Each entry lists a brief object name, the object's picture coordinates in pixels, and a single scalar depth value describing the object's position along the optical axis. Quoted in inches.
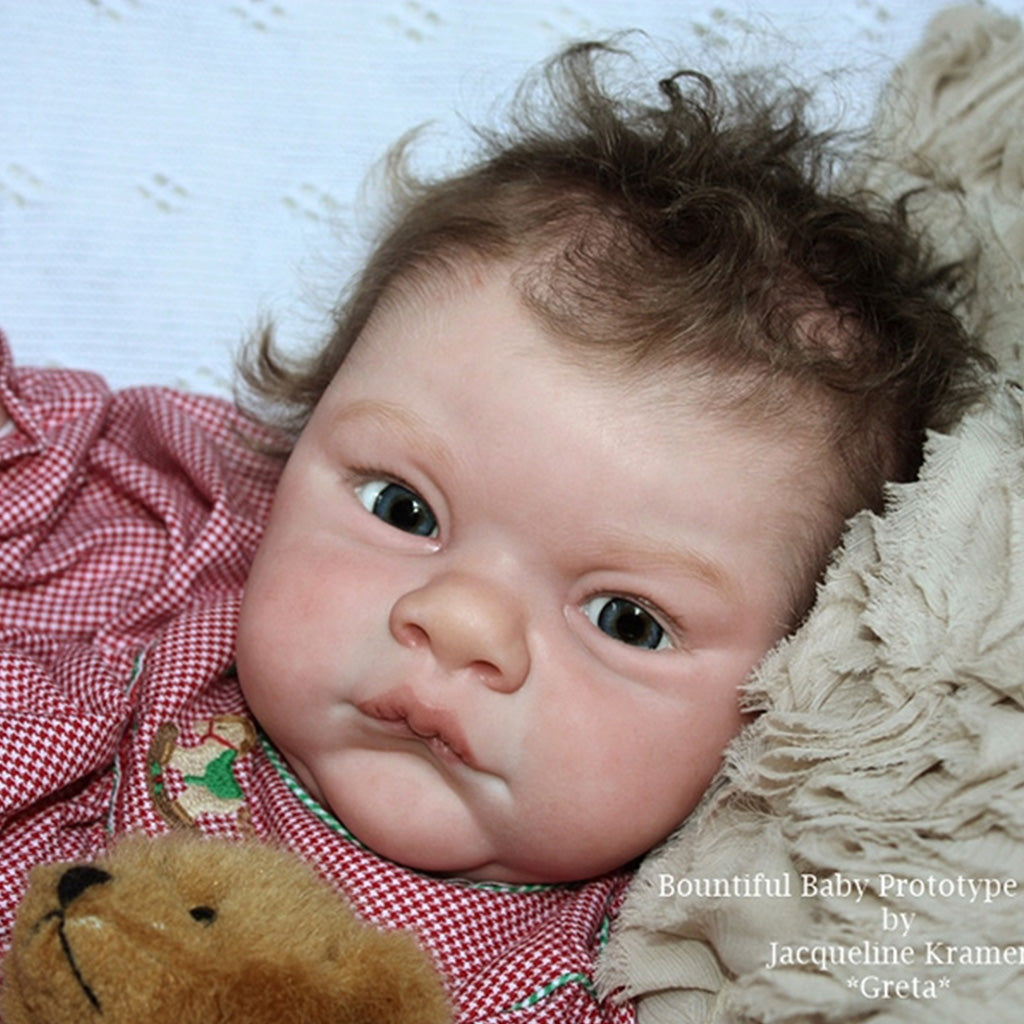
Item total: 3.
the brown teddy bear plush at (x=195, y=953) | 10.5
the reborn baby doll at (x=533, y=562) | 13.5
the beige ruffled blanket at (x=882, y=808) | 11.8
